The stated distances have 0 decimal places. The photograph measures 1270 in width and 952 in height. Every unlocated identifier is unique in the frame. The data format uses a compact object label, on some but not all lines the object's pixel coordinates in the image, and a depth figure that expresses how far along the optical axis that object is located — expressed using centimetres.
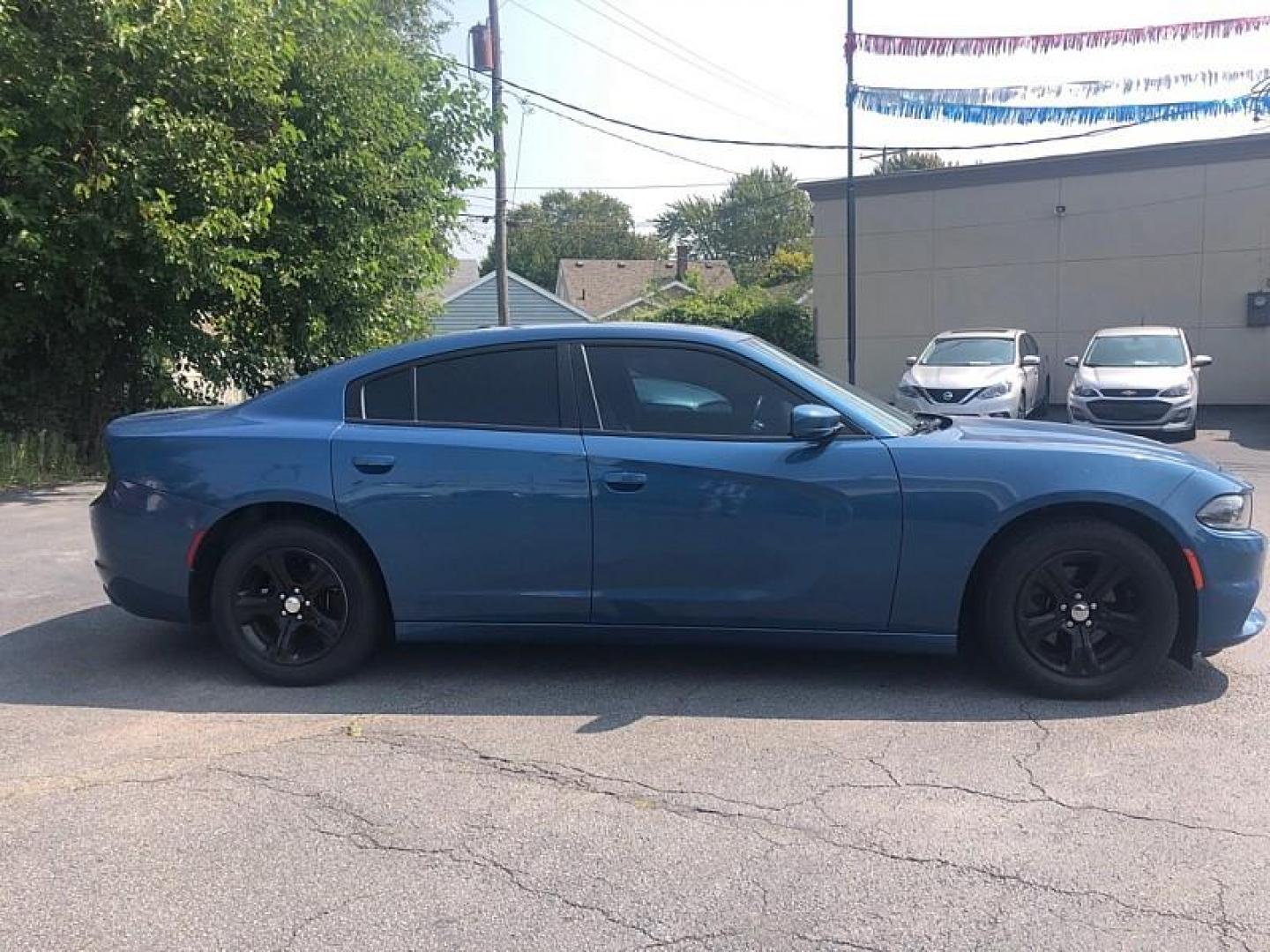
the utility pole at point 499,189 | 2064
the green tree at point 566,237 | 7894
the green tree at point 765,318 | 2536
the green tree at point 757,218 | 7975
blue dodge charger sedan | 414
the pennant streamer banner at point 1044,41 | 1479
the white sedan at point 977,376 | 1441
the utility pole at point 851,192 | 1783
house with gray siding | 3706
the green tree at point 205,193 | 970
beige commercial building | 1953
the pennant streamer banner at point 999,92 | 1539
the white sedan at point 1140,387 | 1391
